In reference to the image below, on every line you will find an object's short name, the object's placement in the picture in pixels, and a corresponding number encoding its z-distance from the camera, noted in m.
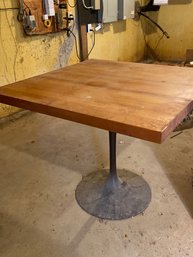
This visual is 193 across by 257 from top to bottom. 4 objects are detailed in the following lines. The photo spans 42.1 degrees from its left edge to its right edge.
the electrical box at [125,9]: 4.12
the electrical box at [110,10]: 3.82
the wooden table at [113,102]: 0.96
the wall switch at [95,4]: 3.52
